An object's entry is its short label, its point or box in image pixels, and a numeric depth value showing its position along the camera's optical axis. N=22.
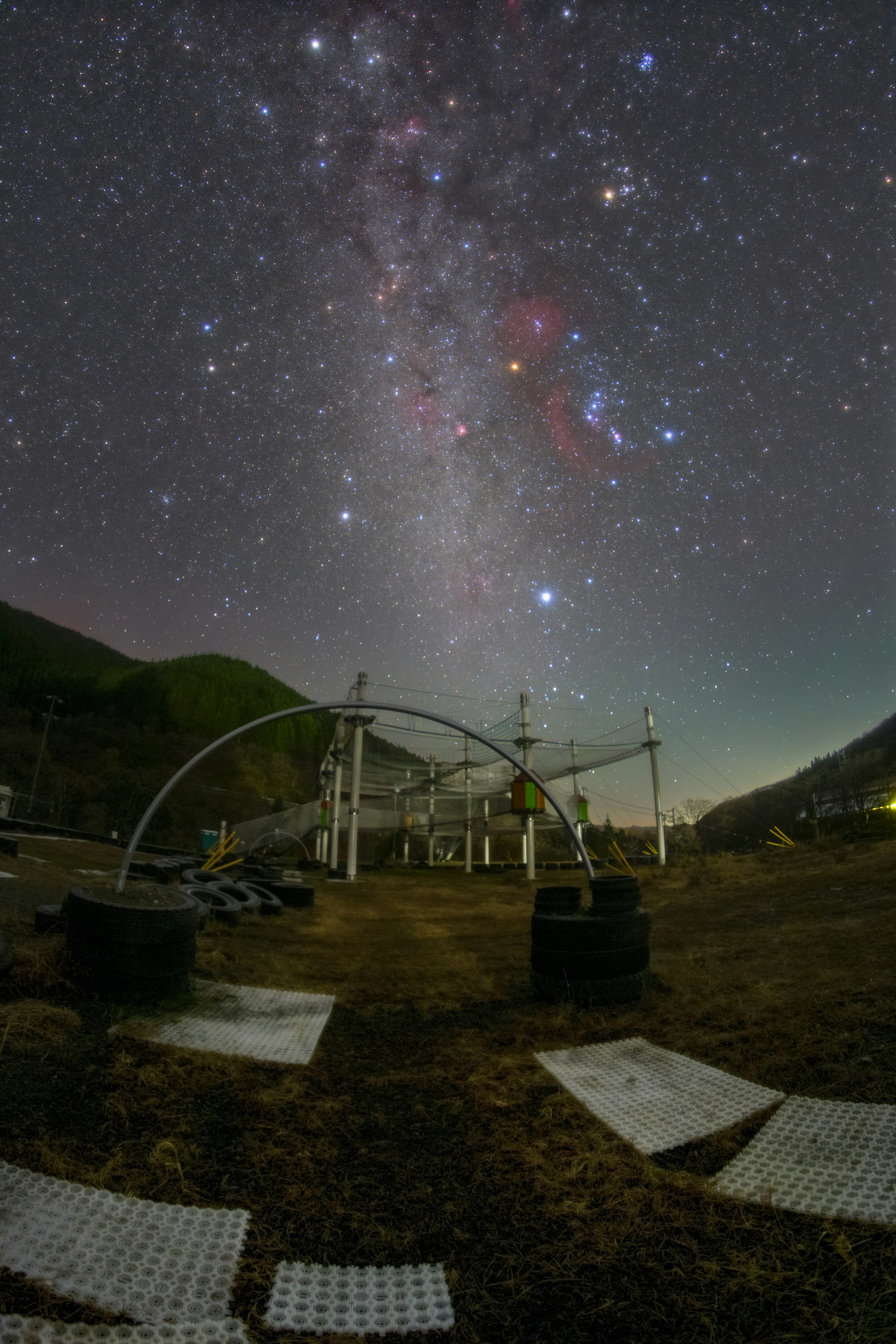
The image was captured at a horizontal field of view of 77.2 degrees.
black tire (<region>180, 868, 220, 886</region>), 11.41
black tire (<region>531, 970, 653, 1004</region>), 5.74
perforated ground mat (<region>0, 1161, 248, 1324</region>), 1.89
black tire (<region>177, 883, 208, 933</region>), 7.99
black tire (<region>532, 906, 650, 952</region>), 5.93
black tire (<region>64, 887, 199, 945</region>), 4.92
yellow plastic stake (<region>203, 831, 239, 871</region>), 17.41
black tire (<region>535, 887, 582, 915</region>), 7.00
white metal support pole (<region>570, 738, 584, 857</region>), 25.38
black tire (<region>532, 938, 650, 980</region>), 5.83
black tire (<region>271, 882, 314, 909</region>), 13.15
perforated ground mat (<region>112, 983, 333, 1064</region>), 4.29
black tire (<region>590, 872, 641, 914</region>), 6.26
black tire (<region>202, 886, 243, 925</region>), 9.31
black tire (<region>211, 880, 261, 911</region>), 11.10
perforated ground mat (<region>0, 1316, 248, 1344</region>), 1.65
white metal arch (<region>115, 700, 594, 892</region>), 6.68
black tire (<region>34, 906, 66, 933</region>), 5.98
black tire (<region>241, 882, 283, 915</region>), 11.70
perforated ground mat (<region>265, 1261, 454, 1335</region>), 1.91
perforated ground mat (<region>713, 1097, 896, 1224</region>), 2.37
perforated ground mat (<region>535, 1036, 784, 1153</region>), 3.16
